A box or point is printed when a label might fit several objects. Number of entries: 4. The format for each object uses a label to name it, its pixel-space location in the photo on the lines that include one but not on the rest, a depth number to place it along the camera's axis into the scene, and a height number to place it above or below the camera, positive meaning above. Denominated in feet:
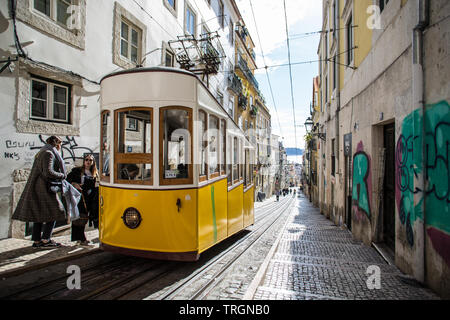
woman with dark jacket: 17.70 -1.93
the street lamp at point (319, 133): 51.44 +6.45
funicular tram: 13.60 +0.07
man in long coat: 15.93 -1.67
